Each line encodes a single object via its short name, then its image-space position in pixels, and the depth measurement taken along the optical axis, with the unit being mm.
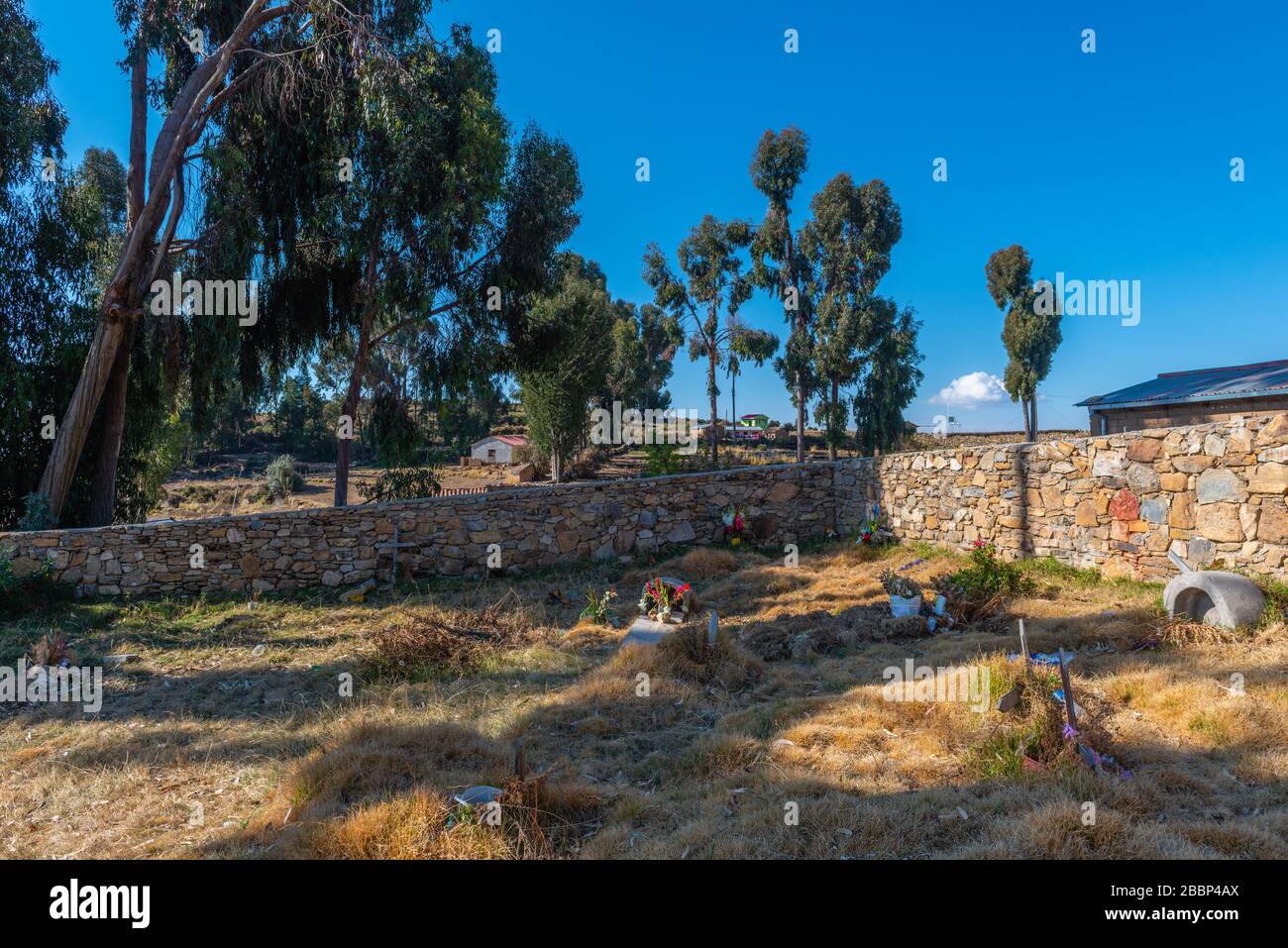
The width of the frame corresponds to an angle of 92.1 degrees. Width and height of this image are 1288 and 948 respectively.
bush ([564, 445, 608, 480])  27672
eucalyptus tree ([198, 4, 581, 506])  10992
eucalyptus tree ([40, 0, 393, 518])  10703
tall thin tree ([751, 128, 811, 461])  23938
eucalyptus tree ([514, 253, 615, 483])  22711
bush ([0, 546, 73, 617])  8305
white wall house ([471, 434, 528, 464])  35562
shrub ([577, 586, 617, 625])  8062
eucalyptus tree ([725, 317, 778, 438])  23969
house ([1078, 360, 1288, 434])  11367
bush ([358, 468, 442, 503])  13844
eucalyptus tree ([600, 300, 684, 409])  30938
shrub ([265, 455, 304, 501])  26656
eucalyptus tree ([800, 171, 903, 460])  23859
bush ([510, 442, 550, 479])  28344
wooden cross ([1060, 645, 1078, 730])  3513
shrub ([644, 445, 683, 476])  20156
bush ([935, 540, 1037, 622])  6877
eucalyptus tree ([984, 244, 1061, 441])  26719
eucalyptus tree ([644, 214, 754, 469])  24328
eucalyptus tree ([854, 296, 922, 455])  24047
